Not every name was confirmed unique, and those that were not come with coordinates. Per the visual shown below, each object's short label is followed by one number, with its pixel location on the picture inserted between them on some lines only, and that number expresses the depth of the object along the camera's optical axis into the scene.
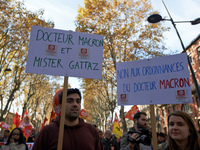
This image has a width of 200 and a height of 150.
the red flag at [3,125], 12.55
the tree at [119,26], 15.34
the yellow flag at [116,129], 11.73
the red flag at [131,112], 11.23
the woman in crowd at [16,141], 4.02
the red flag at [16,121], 11.09
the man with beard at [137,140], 2.73
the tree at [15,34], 13.23
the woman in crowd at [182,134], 2.19
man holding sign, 2.33
